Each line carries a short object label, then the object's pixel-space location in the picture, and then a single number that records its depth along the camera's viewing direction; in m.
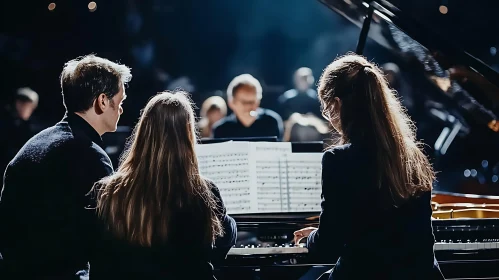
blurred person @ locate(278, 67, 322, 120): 7.52
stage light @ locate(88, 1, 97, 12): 8.00
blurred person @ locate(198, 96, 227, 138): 6.52
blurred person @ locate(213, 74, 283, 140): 5.33
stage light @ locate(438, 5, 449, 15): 6.70
